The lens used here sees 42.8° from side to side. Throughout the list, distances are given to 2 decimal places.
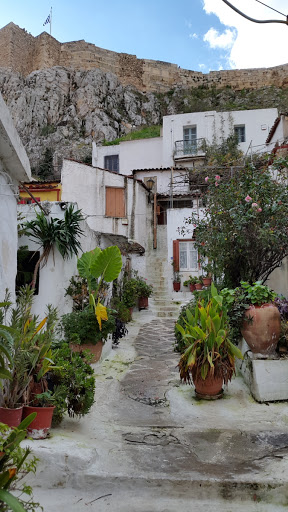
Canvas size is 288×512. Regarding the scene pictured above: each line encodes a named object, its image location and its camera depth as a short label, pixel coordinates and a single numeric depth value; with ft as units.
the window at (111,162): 84.23
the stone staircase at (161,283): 47.26
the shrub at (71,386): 12.60
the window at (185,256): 54.90
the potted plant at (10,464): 5.64
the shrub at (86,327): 22.47
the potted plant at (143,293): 46.76
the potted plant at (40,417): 11.19
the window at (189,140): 79.77
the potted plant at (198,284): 46.91
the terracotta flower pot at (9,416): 10.53
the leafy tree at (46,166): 91.56
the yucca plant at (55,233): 26.27
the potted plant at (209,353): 15.76
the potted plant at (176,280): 53.42
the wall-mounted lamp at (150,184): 71.31
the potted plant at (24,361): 10.89
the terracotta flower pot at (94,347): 22.57
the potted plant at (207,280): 40.23
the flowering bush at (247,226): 19.30
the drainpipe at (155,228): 66.21
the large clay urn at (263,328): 16.34
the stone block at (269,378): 16.02
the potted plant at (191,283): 47.71
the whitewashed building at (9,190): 14.30
